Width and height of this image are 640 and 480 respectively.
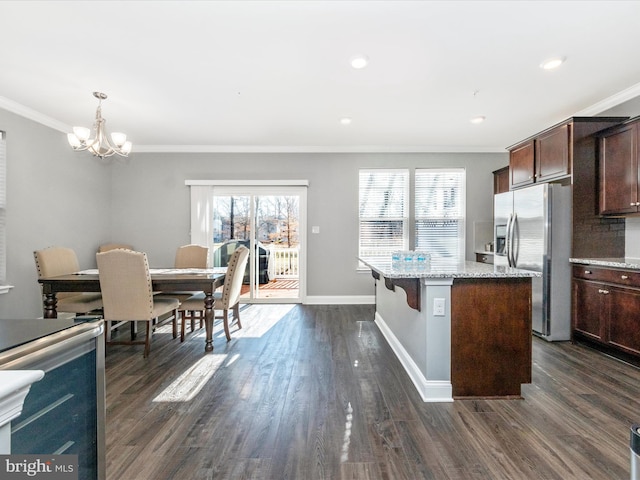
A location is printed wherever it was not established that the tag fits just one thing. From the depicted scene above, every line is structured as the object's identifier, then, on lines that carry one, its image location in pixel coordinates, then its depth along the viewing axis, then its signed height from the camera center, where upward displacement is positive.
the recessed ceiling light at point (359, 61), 2.67 +1.52
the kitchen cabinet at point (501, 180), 5.00 +0.95
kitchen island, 2.24 -0.69
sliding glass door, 5.41 +0.05
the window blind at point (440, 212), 5.45 +0.46
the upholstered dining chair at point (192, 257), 4.41 -0.27
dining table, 3.16 -0.49
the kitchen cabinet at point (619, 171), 3.08 +0.69
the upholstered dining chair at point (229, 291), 3.42 -0.59
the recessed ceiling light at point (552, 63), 2.69 +1.52
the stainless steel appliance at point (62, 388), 0.82 -0.45
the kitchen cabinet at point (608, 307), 2.79 -0.65
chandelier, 3.12 +1.01
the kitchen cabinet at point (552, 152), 3.38 +1.04
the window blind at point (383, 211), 5.45 +0.47
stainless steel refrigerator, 3.44 -0.22
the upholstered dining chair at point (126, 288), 2.91 -0.47
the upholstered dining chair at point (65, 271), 3.30 -0.37
